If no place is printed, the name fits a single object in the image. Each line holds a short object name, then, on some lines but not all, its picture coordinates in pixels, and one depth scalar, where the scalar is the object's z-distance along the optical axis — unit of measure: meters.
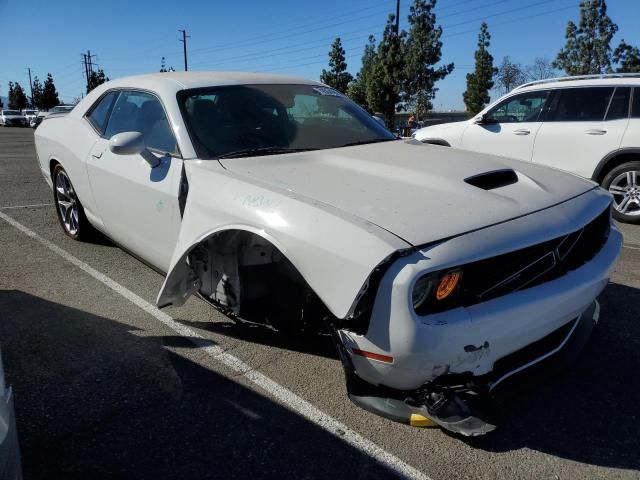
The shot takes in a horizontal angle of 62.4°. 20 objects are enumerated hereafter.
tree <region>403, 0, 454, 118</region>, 39.94
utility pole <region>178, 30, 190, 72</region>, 51.96
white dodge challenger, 2.04
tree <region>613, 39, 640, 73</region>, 34.25
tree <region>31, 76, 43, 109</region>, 79.12
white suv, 6.48
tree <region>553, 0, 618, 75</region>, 34.03
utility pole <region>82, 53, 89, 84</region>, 77.34
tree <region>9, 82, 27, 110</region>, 82.19
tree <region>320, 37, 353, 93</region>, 48.19
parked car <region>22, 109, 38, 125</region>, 45.30
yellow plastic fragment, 2.20
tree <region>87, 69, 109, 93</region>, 62.06
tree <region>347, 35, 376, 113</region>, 46.34
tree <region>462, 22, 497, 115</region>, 44.06
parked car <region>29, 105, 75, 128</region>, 40.44
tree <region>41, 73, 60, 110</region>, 72.62
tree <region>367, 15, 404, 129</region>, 36.53
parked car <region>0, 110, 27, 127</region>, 45.78
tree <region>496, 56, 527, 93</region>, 54.62
